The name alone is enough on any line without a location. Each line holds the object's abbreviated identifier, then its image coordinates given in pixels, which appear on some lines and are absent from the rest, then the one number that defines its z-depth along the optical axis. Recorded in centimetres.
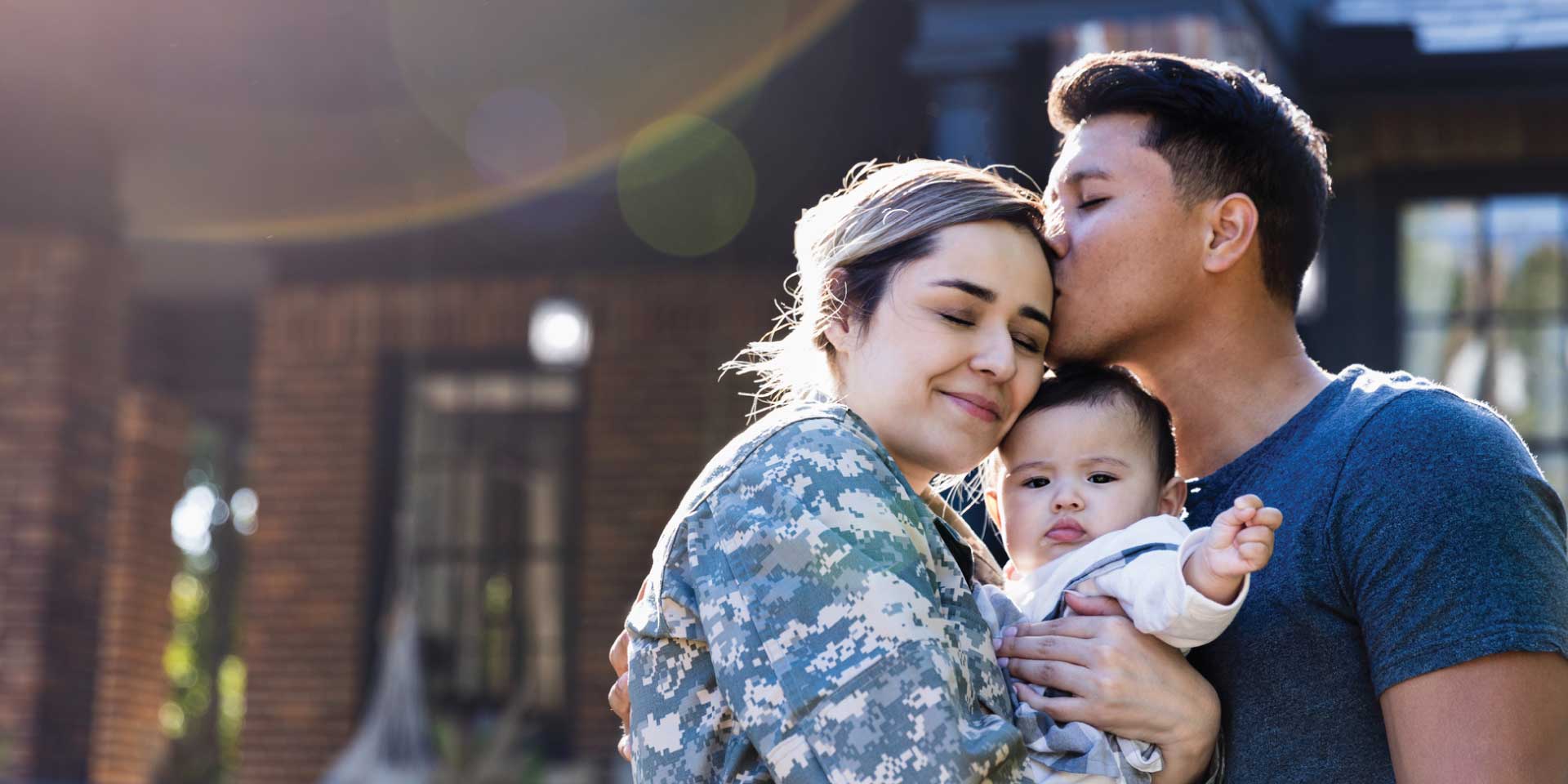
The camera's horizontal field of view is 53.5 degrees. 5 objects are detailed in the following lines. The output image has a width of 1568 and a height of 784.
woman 167
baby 195
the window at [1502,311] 639
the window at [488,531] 793
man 183
